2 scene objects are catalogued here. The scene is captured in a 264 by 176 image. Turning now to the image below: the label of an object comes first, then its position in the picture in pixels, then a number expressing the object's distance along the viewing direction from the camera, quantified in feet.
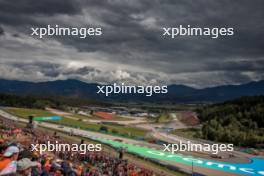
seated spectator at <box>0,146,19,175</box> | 52.42
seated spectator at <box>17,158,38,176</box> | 60.49
